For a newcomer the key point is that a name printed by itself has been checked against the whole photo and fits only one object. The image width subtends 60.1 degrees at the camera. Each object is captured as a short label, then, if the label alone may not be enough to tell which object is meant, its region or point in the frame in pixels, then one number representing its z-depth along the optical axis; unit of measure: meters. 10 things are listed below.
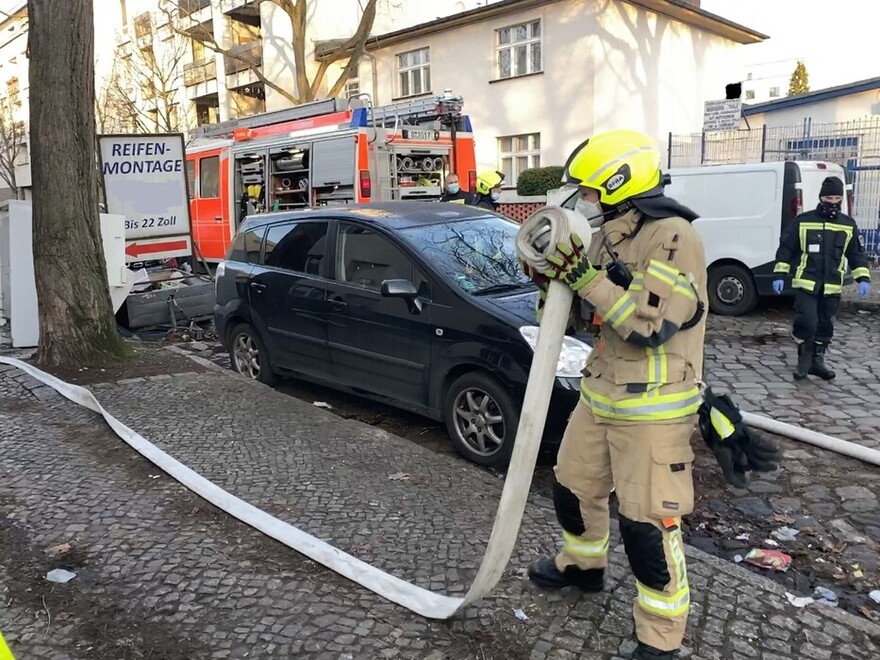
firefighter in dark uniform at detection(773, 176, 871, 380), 6.67
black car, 4.77
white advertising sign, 10.37
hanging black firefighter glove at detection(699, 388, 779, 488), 2.57
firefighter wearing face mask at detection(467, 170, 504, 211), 10.93
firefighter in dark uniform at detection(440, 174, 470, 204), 11.19
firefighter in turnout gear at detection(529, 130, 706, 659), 2.43
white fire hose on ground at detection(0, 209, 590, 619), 2.49
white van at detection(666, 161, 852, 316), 9.20
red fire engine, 11.77
